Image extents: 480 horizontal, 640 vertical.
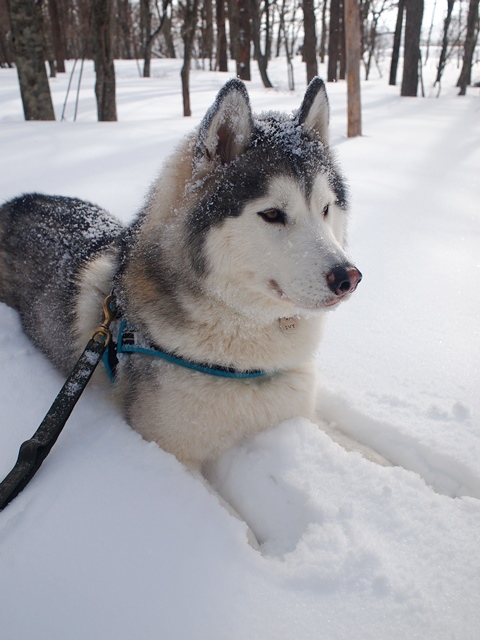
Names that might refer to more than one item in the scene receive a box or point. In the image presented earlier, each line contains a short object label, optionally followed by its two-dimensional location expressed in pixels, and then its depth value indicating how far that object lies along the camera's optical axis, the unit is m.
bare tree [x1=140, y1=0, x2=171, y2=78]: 16.44
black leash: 1.47
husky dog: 1.62
